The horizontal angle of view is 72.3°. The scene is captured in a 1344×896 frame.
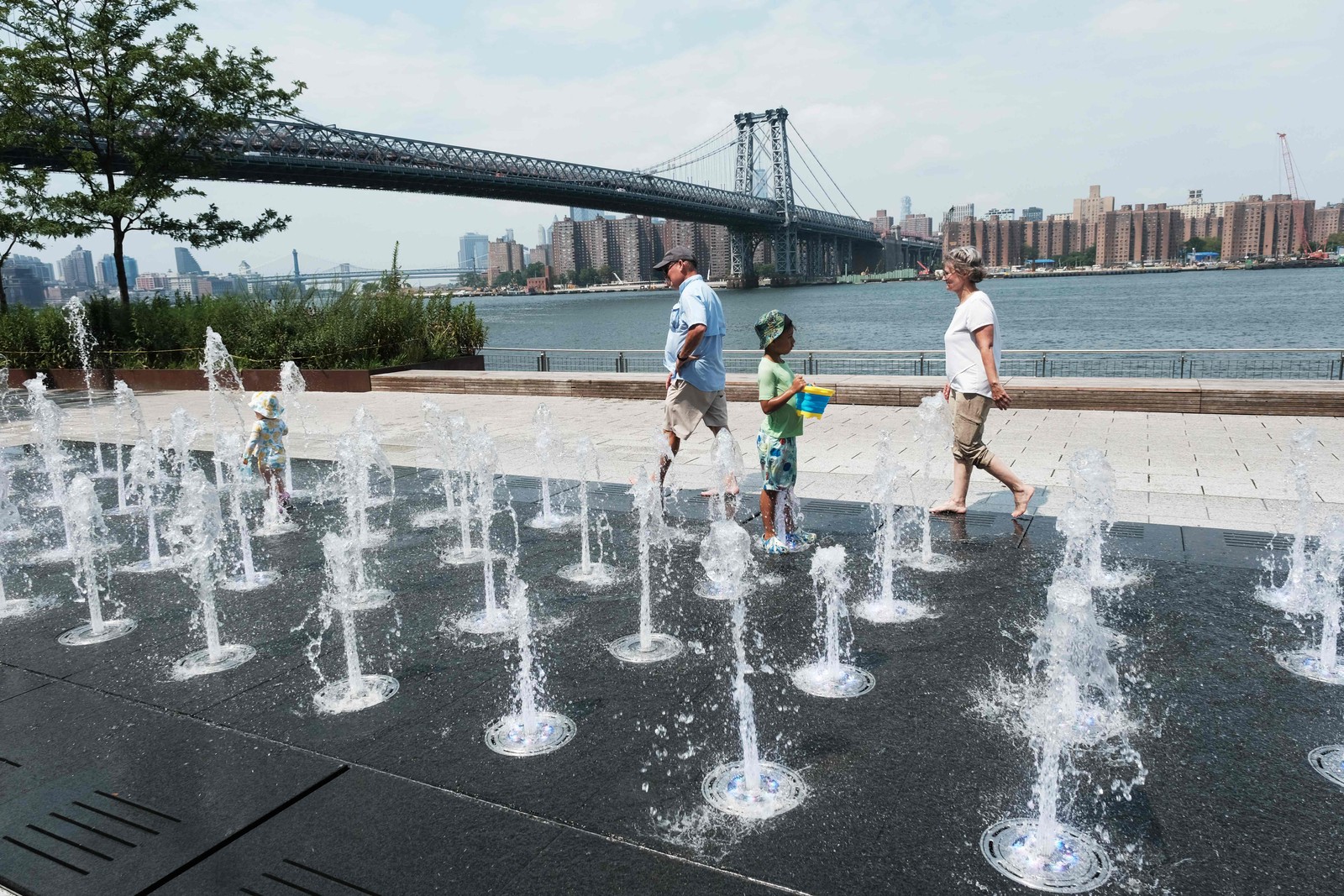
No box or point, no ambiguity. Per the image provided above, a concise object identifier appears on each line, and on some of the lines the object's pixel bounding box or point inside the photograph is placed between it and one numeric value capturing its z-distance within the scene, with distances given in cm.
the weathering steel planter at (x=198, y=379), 1469
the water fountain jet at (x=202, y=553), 396
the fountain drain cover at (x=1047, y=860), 235
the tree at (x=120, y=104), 1630
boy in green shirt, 495
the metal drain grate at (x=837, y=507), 613
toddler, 624
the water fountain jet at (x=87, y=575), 435
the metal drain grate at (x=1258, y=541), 503
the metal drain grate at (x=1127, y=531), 534
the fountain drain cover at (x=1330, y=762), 279
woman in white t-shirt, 538
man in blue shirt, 603
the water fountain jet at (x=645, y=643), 388
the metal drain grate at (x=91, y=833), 259
